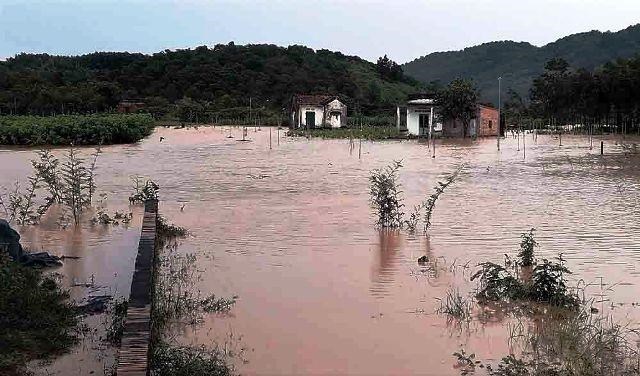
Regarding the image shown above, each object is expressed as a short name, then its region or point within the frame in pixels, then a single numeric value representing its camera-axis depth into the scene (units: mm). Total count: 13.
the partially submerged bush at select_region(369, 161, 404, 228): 11492
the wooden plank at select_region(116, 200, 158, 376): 4215
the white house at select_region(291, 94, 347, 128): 50188
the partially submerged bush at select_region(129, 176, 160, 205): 12327
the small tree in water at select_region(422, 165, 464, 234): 11570
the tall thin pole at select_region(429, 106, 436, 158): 42100
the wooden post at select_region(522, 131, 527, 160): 28344
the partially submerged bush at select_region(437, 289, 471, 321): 7273
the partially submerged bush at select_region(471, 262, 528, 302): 7754
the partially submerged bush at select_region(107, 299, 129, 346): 6200
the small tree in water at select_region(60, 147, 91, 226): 12656
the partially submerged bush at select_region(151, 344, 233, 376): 5254
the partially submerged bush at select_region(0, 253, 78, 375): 5801
